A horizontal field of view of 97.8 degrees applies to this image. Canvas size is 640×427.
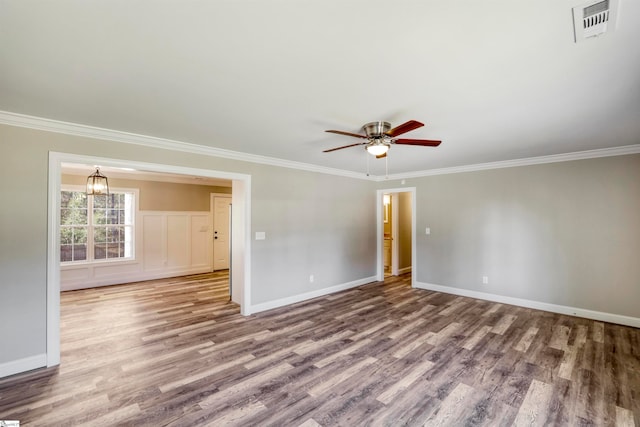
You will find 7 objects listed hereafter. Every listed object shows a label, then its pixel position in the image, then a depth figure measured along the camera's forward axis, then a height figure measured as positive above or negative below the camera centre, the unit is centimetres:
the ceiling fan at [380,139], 279 +81
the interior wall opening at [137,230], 291 -13
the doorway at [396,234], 669 -47
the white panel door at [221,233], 794 -44
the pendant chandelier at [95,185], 518 +61
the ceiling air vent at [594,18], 135 +101
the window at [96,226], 602 -18
